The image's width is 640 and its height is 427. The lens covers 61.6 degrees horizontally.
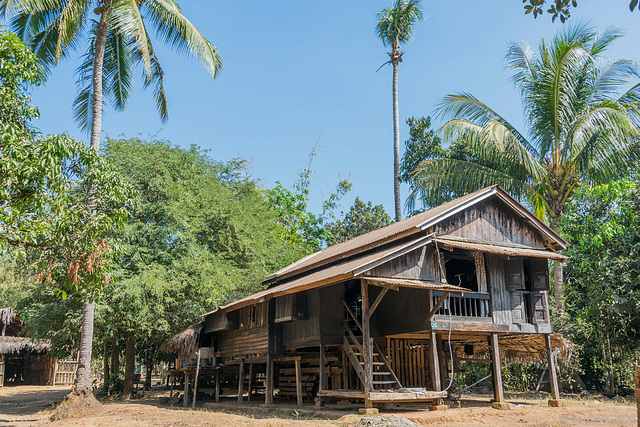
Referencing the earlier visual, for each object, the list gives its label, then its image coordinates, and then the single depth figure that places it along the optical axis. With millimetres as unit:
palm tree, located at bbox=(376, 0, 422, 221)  31172
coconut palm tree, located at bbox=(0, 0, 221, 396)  15953
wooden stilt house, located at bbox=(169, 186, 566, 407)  13695
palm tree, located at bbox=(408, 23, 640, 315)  19234
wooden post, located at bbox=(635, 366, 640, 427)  4668
